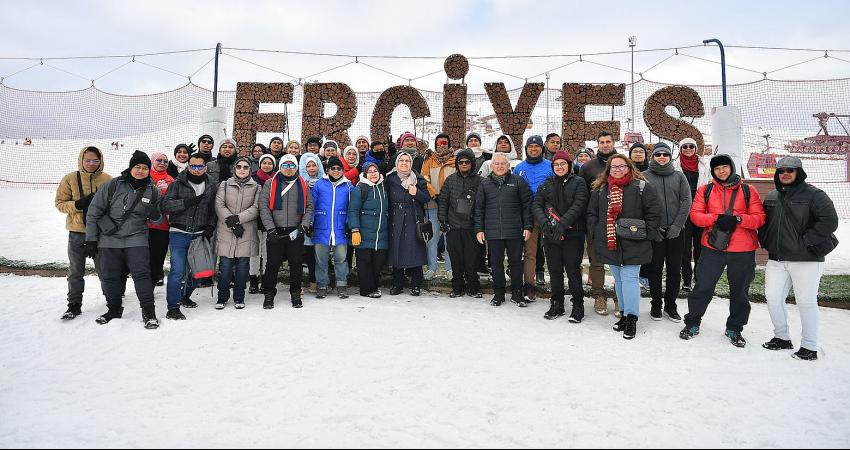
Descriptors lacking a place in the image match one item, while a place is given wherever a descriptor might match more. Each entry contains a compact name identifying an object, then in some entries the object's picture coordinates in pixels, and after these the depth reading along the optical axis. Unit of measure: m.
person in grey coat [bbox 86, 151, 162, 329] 4.38
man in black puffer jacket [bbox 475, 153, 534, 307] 5.16
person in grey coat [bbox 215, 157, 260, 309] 4.97
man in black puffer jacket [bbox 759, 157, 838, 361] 3.65
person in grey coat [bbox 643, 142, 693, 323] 4.59
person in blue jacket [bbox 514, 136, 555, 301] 5.44
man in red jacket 4.03
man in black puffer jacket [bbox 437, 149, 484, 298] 5.38
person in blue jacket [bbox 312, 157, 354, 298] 5.44
